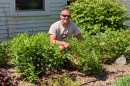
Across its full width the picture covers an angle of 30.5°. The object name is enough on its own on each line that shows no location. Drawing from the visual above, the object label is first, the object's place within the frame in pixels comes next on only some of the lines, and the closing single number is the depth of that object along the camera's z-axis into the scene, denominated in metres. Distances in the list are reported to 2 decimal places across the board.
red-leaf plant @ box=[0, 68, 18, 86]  3.30
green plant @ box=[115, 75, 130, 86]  3.44
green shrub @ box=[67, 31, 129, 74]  4.34
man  4.43
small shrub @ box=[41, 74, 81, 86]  3.42
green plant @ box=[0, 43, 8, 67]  4.57
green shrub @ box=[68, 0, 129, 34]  7.24
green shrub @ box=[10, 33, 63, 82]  3.99
